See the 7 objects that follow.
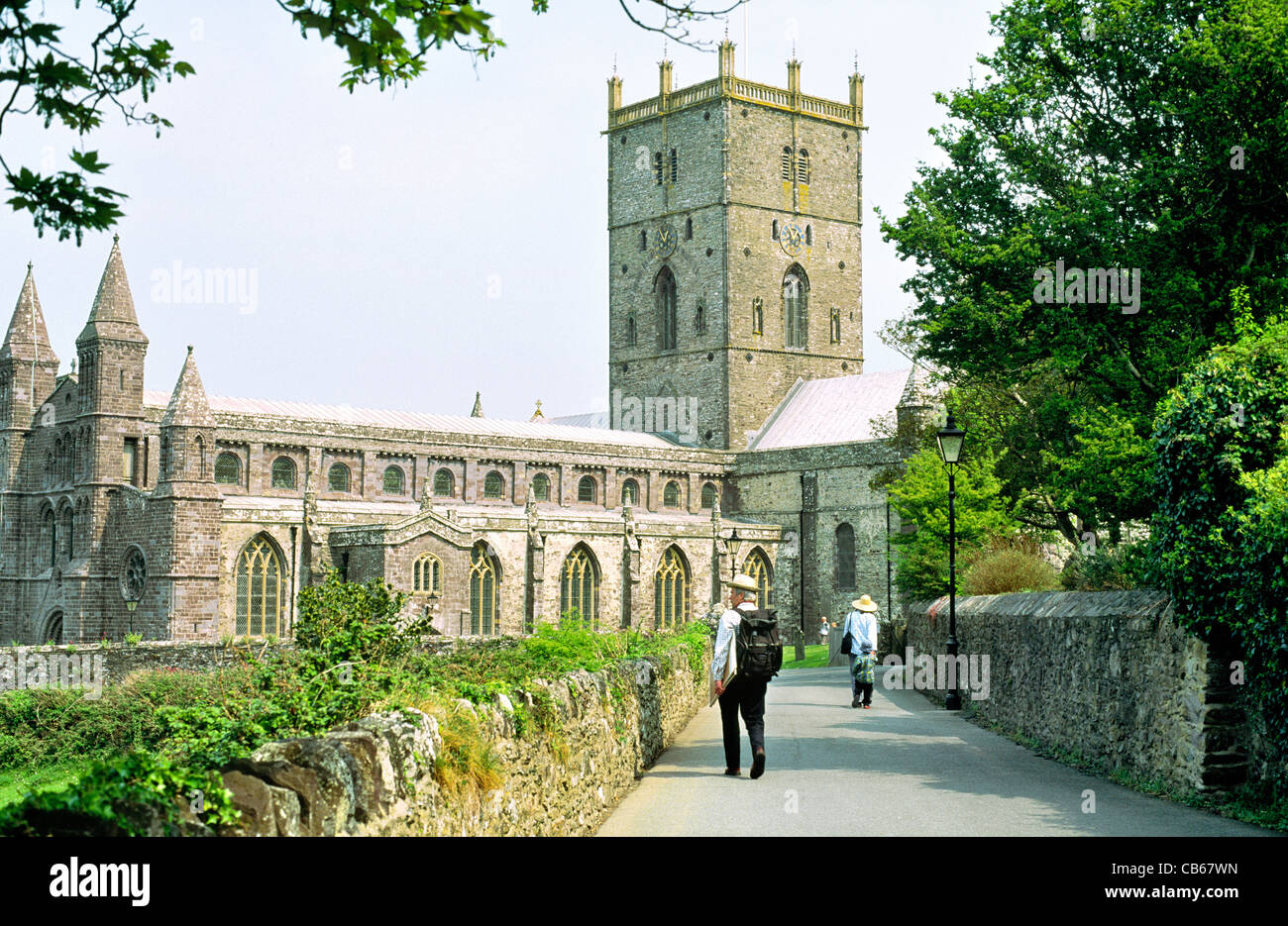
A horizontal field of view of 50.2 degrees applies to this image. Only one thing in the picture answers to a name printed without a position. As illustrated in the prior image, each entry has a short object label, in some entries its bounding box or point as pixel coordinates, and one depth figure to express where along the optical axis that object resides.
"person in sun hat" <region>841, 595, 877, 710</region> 21.97
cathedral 49.41
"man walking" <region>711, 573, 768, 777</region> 12.64
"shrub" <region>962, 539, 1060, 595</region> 22.08
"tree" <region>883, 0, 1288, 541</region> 16.02
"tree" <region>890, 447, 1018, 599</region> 35.62
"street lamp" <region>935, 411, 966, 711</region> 21.55
